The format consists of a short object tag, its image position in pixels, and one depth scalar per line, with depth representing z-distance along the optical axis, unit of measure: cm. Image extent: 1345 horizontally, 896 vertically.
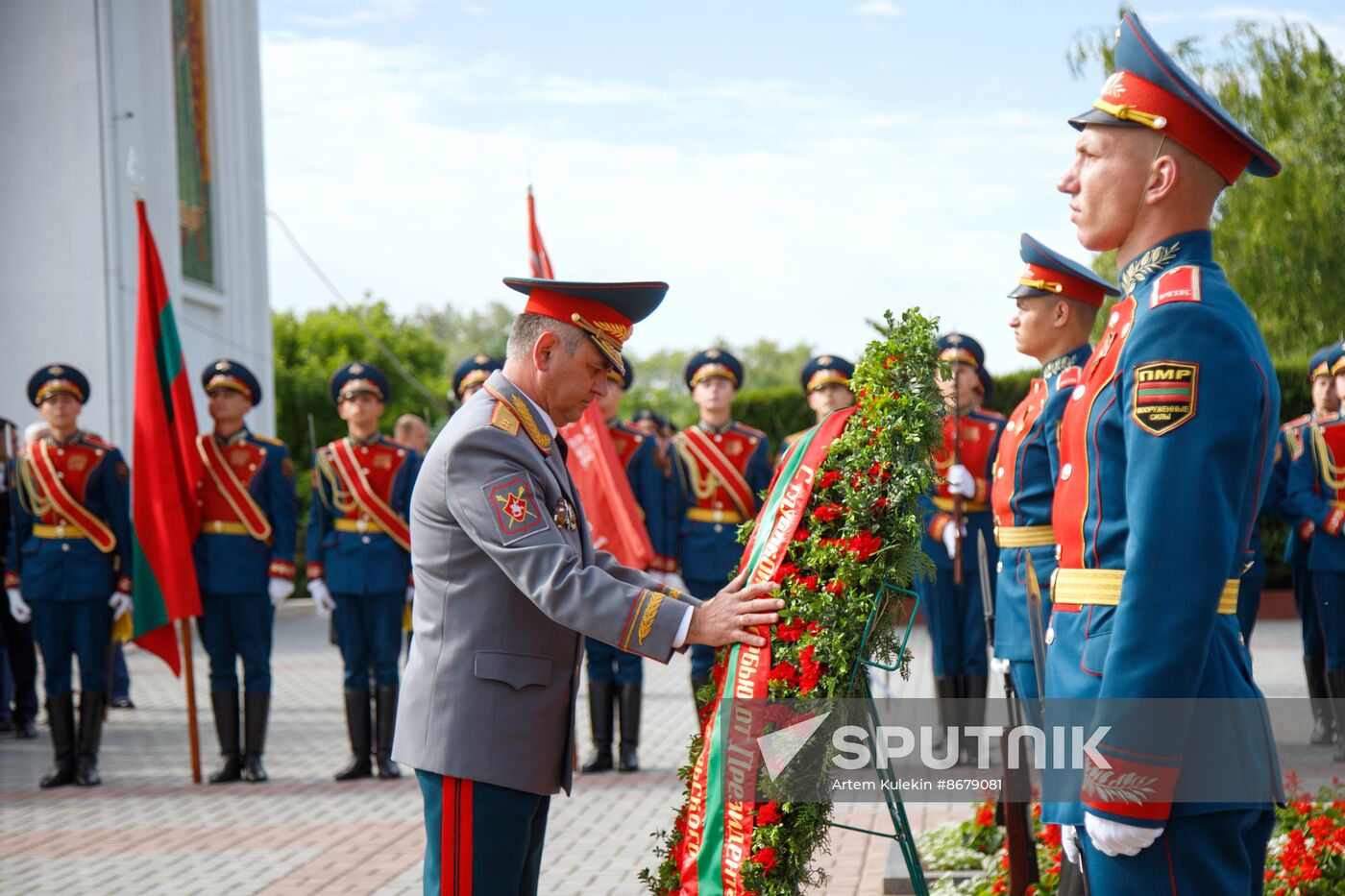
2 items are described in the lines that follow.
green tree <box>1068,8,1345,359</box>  2053
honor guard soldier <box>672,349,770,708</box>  908
